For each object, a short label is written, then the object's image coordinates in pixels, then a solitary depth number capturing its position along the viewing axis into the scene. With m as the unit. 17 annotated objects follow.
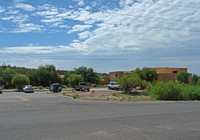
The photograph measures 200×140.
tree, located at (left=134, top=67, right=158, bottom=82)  52.38
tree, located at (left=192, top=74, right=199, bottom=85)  79.12
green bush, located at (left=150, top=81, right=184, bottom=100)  22.93
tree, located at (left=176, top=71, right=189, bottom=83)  67.00
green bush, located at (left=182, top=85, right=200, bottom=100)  23.48
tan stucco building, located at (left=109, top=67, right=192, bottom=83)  67.94
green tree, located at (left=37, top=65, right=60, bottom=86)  61.12
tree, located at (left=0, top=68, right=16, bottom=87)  53.73
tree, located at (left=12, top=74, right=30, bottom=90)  46.64
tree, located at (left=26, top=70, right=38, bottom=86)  60.99
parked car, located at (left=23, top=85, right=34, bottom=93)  40.50
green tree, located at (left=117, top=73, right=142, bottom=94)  34.31
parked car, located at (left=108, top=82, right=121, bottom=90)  47.59
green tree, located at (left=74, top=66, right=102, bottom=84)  66.88
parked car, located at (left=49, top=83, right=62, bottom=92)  39.66
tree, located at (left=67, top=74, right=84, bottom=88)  50.39
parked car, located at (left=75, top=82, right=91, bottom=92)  42.03
